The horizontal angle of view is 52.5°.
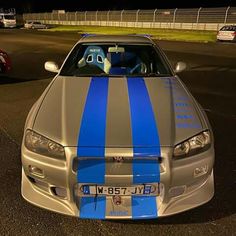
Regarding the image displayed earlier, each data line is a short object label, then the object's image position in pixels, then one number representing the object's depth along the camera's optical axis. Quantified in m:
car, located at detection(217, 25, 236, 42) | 16.87
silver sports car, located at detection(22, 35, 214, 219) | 1.81
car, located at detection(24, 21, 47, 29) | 34.56
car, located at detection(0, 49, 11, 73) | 6.45
